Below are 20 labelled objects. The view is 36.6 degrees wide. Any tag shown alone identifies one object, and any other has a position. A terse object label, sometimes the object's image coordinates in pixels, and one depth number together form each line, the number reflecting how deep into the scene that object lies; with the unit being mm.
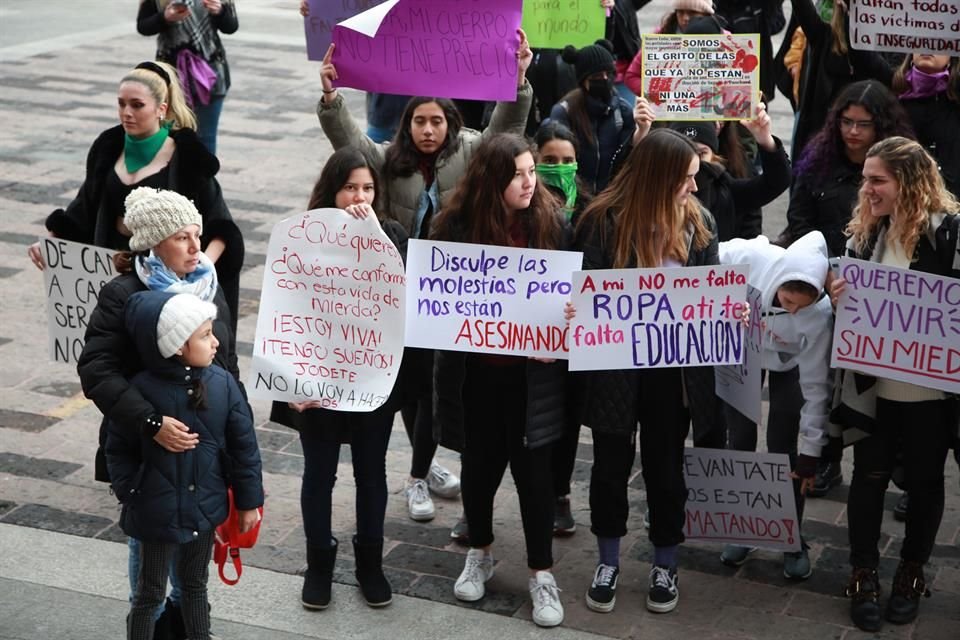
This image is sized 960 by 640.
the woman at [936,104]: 6371
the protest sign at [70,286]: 5383
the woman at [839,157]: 5719
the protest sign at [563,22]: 7285
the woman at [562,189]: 5570
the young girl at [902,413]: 4910
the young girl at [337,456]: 5016
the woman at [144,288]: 4250
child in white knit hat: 4258
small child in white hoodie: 5125
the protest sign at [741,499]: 5324
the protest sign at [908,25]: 6359
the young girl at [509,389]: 4941
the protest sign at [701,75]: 6078
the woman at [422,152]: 5484
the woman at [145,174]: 5406
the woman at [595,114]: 6879
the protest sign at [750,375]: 5156
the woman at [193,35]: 9062
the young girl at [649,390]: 4926
